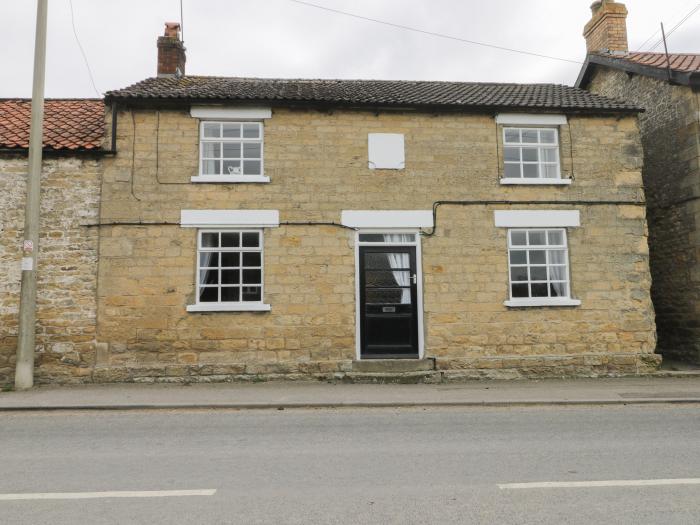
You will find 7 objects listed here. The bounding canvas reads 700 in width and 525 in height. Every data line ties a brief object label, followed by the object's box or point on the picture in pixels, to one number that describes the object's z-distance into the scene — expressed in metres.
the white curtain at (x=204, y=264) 11.20
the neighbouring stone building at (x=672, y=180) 12.43
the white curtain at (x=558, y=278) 11.77
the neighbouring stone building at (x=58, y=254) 10.70
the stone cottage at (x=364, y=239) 11.03
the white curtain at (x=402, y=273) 11.57
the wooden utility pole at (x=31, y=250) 9.93
